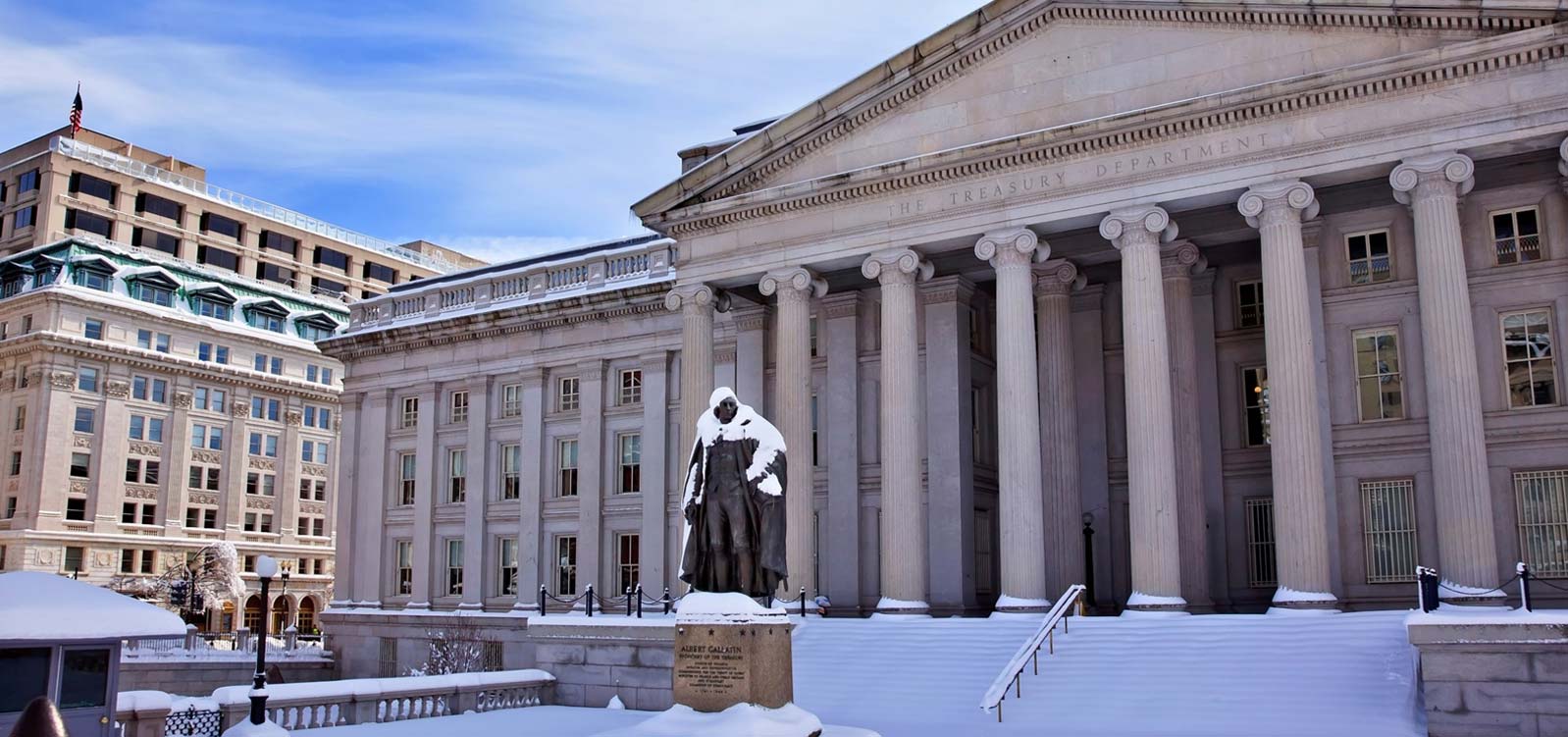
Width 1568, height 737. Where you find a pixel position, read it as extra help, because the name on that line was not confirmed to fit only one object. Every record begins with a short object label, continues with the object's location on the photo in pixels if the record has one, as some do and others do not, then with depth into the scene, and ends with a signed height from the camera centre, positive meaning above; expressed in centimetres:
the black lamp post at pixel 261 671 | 1689 -115
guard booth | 1208 -52
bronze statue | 1648 +91
